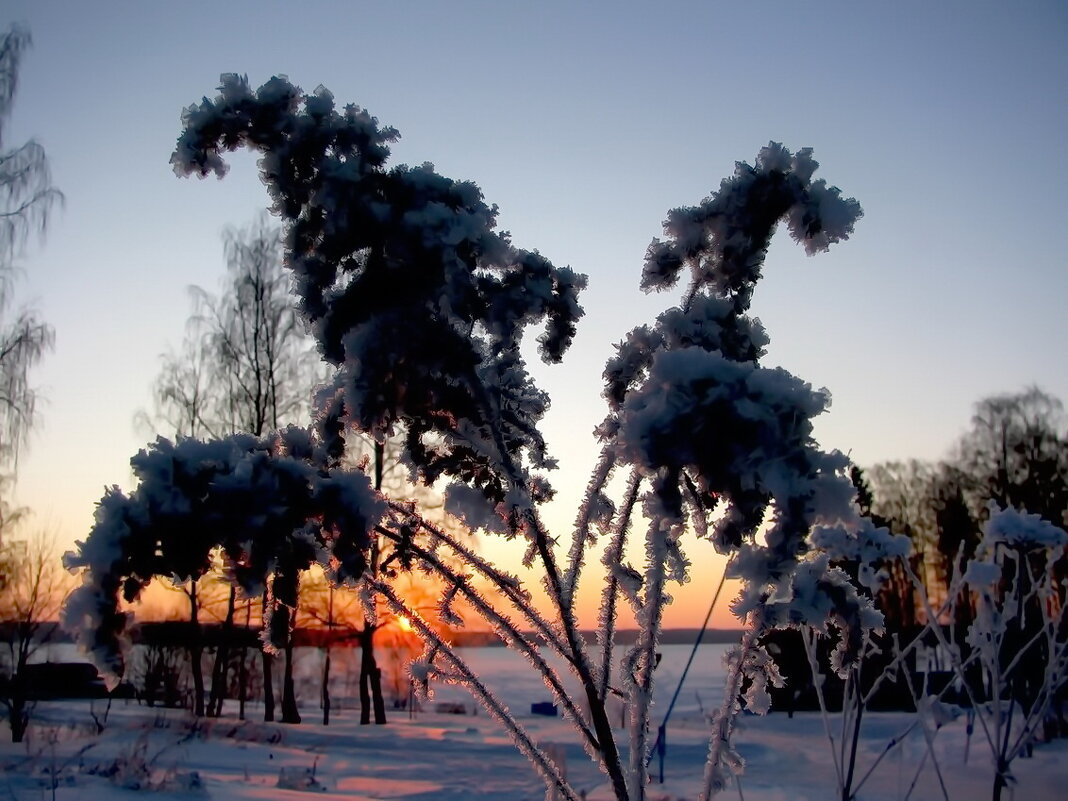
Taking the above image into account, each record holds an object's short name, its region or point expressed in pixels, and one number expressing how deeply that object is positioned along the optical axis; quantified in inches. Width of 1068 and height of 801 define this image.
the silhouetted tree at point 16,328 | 393.4
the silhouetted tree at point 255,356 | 676.7
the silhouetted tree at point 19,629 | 432.8
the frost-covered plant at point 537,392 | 70.6
